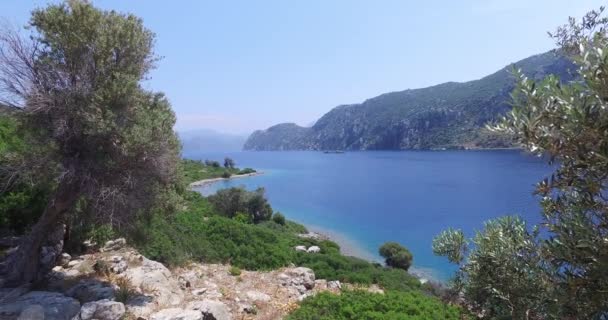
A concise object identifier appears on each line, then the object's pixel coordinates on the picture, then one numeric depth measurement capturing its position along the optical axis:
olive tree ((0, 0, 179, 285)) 9.83
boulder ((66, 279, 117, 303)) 10.49
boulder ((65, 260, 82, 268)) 12.55
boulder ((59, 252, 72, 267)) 12.55
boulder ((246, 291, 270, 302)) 13.85
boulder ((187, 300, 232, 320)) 10.77
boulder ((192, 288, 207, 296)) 13.08
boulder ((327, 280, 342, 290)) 16.80
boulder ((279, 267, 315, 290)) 16.39
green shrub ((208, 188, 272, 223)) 47.47
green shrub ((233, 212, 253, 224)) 37.53
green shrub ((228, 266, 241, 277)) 16.70
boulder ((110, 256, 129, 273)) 12.52
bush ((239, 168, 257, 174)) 132.44
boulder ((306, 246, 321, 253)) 27.05
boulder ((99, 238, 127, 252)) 14.60
